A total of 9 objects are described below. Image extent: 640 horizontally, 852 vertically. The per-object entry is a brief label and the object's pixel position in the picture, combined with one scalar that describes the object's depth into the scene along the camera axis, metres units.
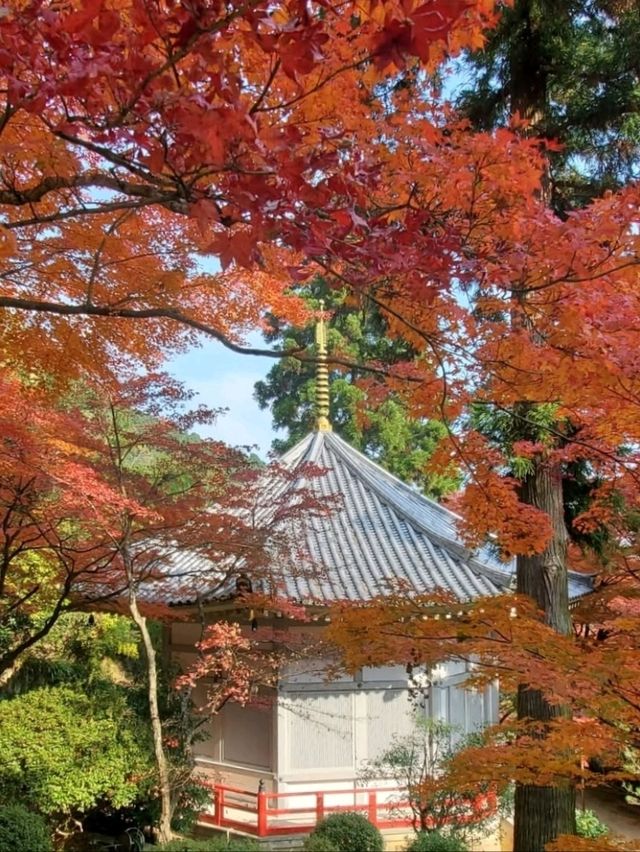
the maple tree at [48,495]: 5.75
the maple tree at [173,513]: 6.83
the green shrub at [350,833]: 7.77
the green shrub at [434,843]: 7.12
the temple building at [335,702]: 8.98
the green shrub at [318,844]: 7.59
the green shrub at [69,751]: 7.70
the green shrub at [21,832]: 6.81
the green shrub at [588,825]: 9.14
